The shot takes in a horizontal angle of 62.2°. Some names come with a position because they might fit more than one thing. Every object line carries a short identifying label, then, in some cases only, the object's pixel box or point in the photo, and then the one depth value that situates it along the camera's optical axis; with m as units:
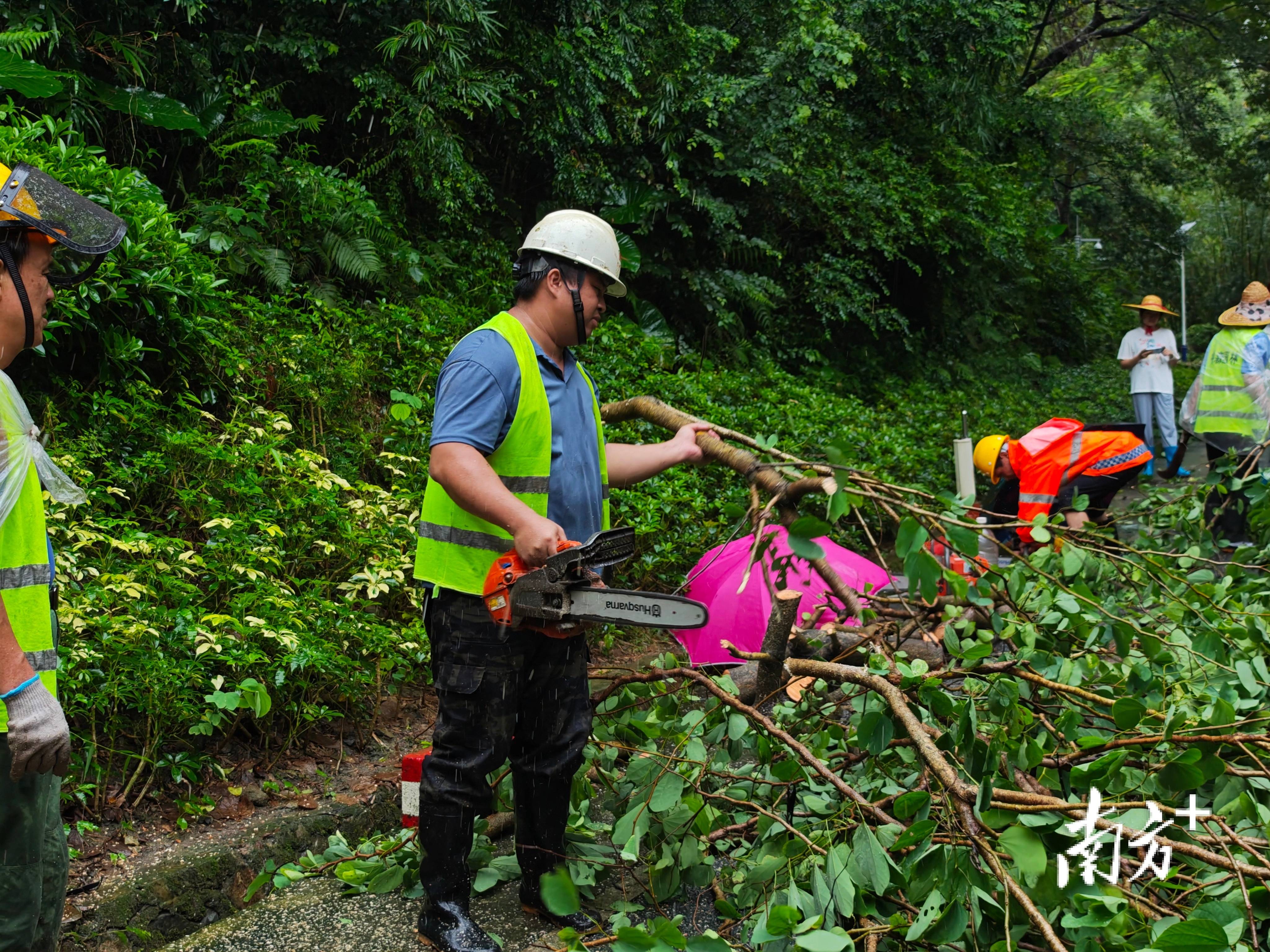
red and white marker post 3.04
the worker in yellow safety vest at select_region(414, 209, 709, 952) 2.60
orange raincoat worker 6.36
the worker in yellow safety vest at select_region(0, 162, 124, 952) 1.95
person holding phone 10.43
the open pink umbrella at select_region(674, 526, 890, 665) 4.71
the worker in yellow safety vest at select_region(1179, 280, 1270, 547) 7.17
